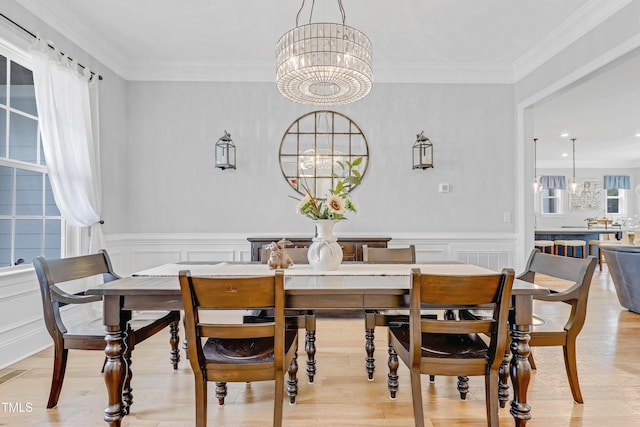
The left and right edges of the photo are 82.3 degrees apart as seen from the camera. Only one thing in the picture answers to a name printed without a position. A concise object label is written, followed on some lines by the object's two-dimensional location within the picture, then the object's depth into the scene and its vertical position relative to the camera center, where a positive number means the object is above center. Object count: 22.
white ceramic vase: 2.17 -0.20
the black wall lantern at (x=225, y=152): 3.93 +0.70
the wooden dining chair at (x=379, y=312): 2.23 -0.60
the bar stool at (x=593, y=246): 7.52 -0.64
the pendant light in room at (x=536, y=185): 8.37 +0.76
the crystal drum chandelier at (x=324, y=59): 2.04 +0.90
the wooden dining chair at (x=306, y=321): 2.17 -0.64
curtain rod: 2.54 +1.38
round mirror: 4.11 +0.79
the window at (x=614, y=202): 10.69 +0.44
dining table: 1.69 -0.41
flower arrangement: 2.10 +0.06
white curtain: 2.82 +0.67
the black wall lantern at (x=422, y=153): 4.00 +0.71
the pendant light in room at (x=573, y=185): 8.80 +0.81
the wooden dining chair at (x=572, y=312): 1.90 -0.50
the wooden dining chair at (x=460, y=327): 1.54 -0.48
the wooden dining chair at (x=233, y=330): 1.50 -0.48
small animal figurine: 2.16 -0.23
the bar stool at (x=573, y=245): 7.84 -0.60
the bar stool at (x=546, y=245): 7.67 -0.60
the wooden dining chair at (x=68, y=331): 1.88 -0.62
